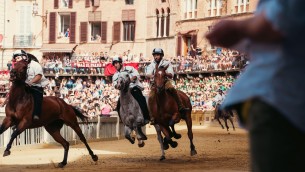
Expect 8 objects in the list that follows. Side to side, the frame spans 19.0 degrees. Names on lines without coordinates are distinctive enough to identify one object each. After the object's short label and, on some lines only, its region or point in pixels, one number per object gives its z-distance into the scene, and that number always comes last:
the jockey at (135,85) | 19.88
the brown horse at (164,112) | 19.53
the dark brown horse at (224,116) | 39.72
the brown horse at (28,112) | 17.02
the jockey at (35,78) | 17.67
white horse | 19.77
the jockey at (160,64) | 19.06
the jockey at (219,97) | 44.05
